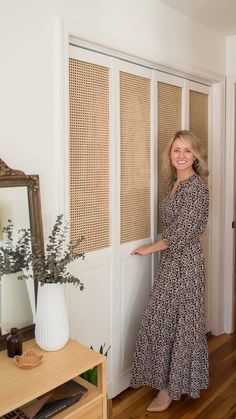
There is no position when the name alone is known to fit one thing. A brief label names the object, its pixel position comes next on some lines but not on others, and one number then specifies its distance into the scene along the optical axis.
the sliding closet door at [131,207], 2.42
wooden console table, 1.29
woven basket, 1.45
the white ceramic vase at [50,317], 1.56
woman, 2.29
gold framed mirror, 1.65
